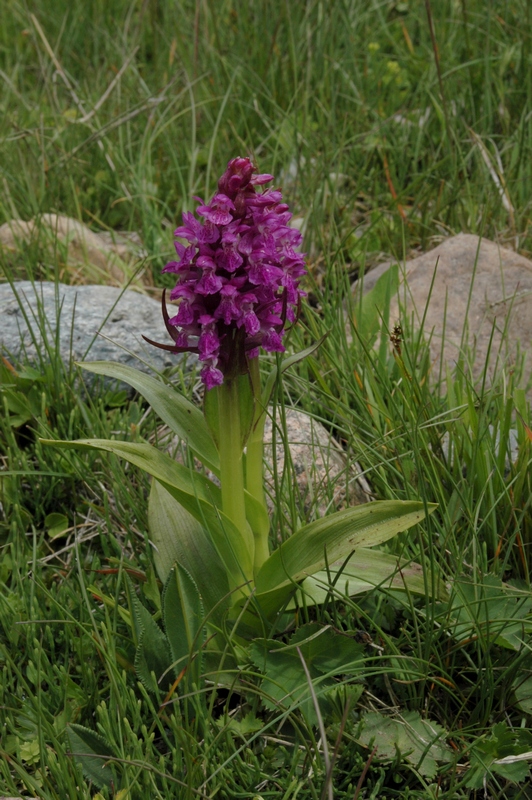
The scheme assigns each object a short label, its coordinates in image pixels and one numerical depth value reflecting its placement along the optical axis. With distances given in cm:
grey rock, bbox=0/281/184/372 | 108
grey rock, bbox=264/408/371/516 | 94
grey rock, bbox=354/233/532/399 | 110
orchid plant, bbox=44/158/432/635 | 83
